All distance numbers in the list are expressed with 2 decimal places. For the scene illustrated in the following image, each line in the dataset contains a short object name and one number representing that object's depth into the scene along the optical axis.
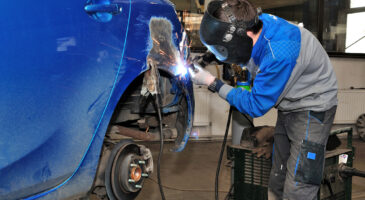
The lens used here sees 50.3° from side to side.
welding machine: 2.95
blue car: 1.35
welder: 2.03
